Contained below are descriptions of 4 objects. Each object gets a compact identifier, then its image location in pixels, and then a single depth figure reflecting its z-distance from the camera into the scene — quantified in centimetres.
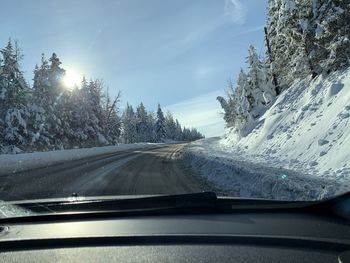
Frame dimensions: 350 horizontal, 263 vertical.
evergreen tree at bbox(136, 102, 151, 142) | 13962
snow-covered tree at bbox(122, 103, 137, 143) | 13275
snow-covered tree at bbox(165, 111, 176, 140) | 15904
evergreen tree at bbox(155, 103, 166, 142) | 13800
